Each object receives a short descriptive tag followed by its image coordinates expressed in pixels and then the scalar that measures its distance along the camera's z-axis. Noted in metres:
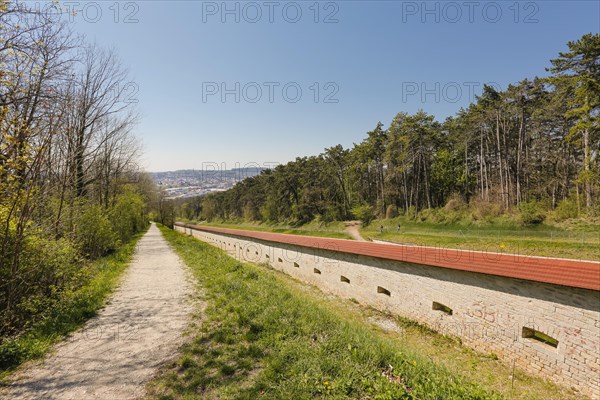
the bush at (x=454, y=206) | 29.47
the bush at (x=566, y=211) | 20.80
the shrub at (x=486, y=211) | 25.04
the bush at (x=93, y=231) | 12.13
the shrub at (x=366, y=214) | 36.16
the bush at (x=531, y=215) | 21.78
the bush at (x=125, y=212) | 20.64
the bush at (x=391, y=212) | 37.61
